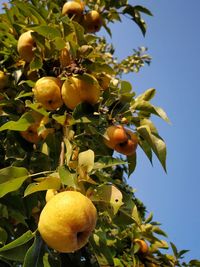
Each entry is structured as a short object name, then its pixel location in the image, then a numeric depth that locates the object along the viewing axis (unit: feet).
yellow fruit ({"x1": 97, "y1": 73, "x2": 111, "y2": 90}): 3.09
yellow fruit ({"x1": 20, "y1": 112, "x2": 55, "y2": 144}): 2.83
